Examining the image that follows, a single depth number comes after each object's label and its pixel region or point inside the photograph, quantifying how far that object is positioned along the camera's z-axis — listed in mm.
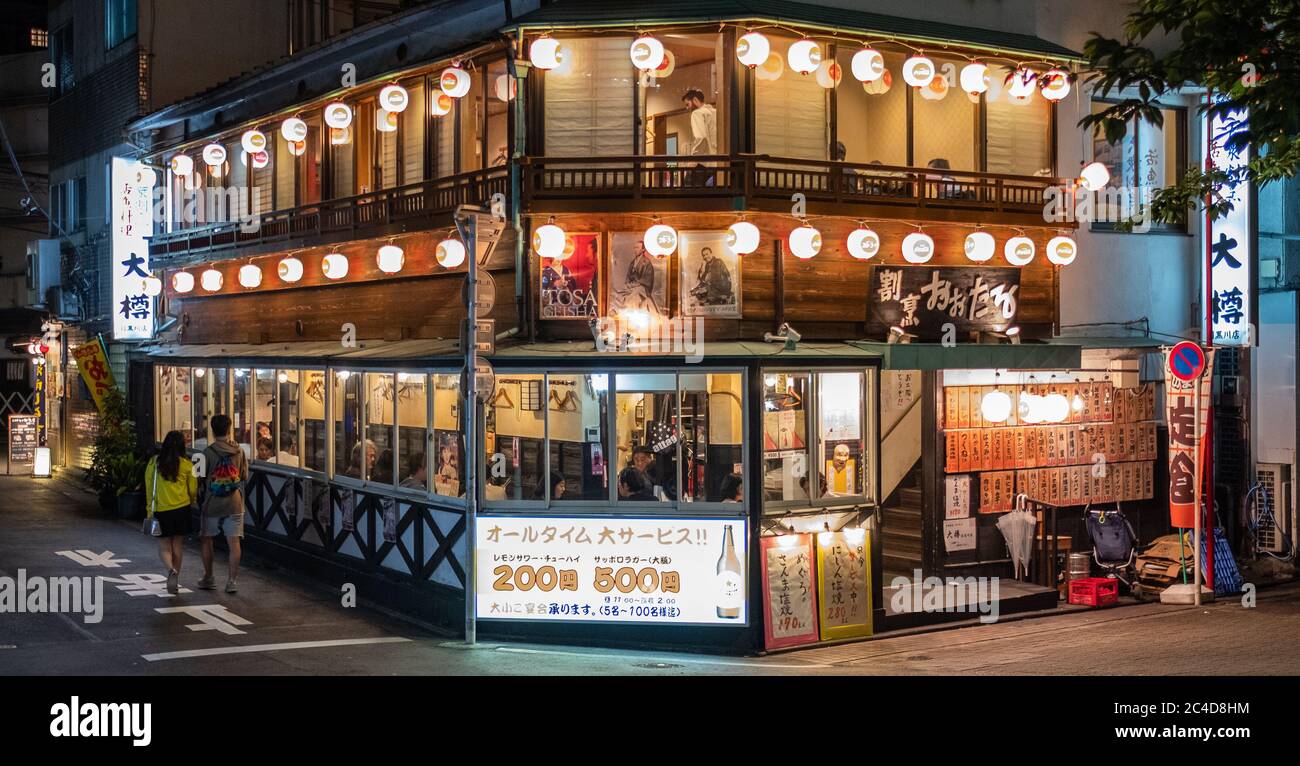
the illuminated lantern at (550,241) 16250
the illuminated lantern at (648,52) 15984
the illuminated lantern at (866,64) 16938
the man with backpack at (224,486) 18359
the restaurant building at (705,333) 15742
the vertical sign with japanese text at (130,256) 29328
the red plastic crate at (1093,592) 18812
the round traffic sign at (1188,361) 18312
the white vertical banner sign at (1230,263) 19875
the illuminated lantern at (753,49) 16094
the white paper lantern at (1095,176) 18766
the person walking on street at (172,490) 18062
